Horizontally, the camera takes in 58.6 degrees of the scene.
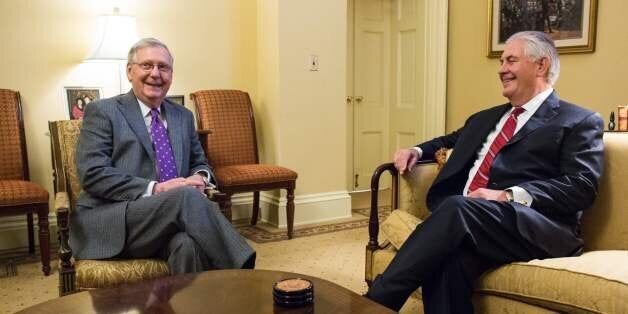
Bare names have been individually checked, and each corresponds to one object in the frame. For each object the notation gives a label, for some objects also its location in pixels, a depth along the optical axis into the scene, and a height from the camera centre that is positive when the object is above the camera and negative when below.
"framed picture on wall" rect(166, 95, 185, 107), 3.78 -0.16
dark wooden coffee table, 1.38 -0.57
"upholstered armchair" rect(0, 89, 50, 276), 2.79 -0.54
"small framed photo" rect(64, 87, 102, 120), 3.42 -0.14
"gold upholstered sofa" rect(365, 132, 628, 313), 1.59 -0.60
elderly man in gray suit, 1.92 -0.40
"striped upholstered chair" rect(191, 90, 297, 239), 3.40 -0.49
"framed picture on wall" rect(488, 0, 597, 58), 3.54 +0.33
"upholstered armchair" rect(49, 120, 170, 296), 1.81 -0.64
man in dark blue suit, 1.79 -0.43
